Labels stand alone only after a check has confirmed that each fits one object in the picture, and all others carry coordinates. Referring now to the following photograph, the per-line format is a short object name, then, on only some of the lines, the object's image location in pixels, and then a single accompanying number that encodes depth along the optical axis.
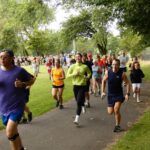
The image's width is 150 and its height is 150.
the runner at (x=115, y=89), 10.09
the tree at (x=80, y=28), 37.78
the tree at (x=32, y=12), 31.89
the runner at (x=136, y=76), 15.58
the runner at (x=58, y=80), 14.08
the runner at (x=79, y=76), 11.56
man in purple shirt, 6.85
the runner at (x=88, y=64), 14.16
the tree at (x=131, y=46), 64.32
